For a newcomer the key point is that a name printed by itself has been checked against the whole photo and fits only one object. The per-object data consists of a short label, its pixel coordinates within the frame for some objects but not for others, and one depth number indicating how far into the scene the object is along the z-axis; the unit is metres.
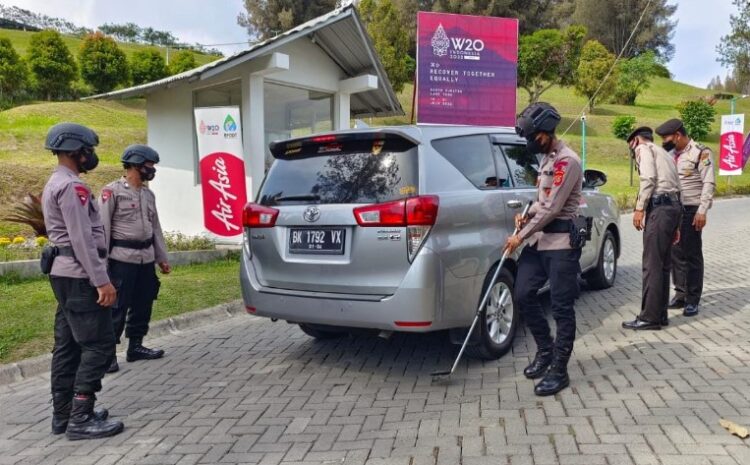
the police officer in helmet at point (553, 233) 4.03
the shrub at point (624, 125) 29.73
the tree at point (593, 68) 41.59
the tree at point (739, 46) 39.56
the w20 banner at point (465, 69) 13.08
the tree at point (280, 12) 57.06
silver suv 4.04
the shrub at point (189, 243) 10.46
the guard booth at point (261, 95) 10.22
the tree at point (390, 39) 38.59
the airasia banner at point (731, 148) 22.36
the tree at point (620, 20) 68.31
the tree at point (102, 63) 33.69
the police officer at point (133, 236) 4.84
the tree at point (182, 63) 37.69
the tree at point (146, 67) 36.38
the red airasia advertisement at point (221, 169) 9.01
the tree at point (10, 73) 31.08
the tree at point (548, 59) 42.69
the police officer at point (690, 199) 5.94
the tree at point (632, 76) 49.63
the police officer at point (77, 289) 3.47
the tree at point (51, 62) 31.81
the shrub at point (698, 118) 37.38
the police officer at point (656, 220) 5.49
